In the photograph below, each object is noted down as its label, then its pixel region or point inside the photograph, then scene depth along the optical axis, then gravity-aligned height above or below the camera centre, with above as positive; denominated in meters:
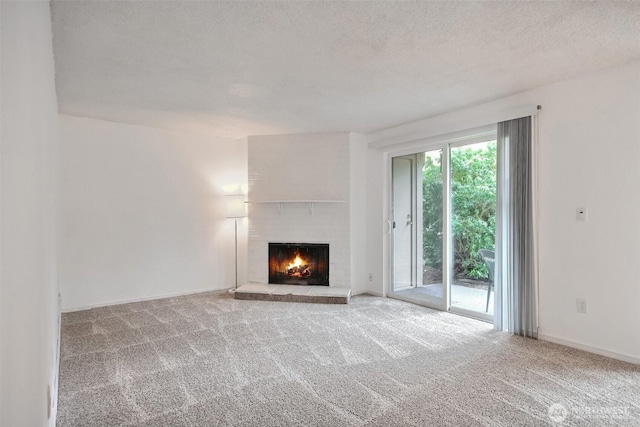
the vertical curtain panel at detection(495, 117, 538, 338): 3.47 -0.20
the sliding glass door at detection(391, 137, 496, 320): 4.12 -0.17
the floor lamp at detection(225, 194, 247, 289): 5.36 +0.11
